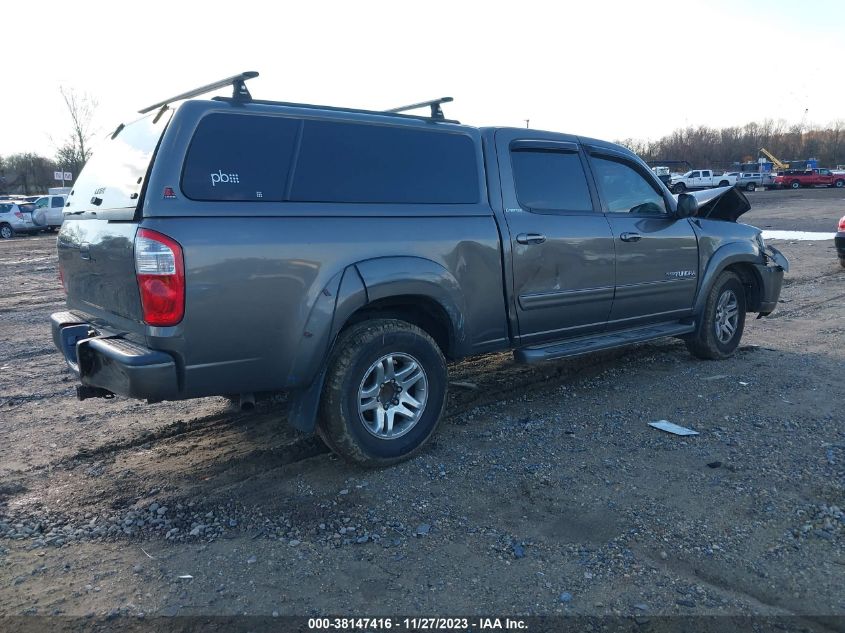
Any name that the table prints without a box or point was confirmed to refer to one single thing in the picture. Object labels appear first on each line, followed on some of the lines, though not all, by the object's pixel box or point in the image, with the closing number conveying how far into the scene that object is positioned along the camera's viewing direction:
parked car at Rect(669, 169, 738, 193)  49.31
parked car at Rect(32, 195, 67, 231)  29.59
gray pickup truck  3.58
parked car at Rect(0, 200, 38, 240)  28.86
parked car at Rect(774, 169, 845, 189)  54.57
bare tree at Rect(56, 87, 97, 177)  51.91
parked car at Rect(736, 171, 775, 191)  55.25
